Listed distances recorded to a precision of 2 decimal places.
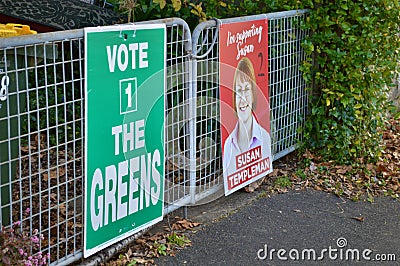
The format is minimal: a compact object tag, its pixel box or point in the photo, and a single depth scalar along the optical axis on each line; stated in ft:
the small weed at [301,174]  18.37
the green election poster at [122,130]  11.27
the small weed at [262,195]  16.76
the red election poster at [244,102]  15.33
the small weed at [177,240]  13.65
